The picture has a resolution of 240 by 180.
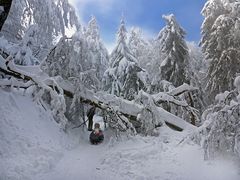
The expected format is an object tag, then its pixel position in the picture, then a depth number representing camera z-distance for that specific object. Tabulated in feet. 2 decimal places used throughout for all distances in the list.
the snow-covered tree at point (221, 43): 39.36
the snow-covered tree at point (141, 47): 63.64
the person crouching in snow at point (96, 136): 20.91
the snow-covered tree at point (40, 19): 26.26
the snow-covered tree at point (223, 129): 14.37
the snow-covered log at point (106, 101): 19.65
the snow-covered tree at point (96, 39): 60.43
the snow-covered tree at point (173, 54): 43.76
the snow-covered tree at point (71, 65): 22.29
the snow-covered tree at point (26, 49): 21.88
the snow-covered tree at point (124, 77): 39.25
